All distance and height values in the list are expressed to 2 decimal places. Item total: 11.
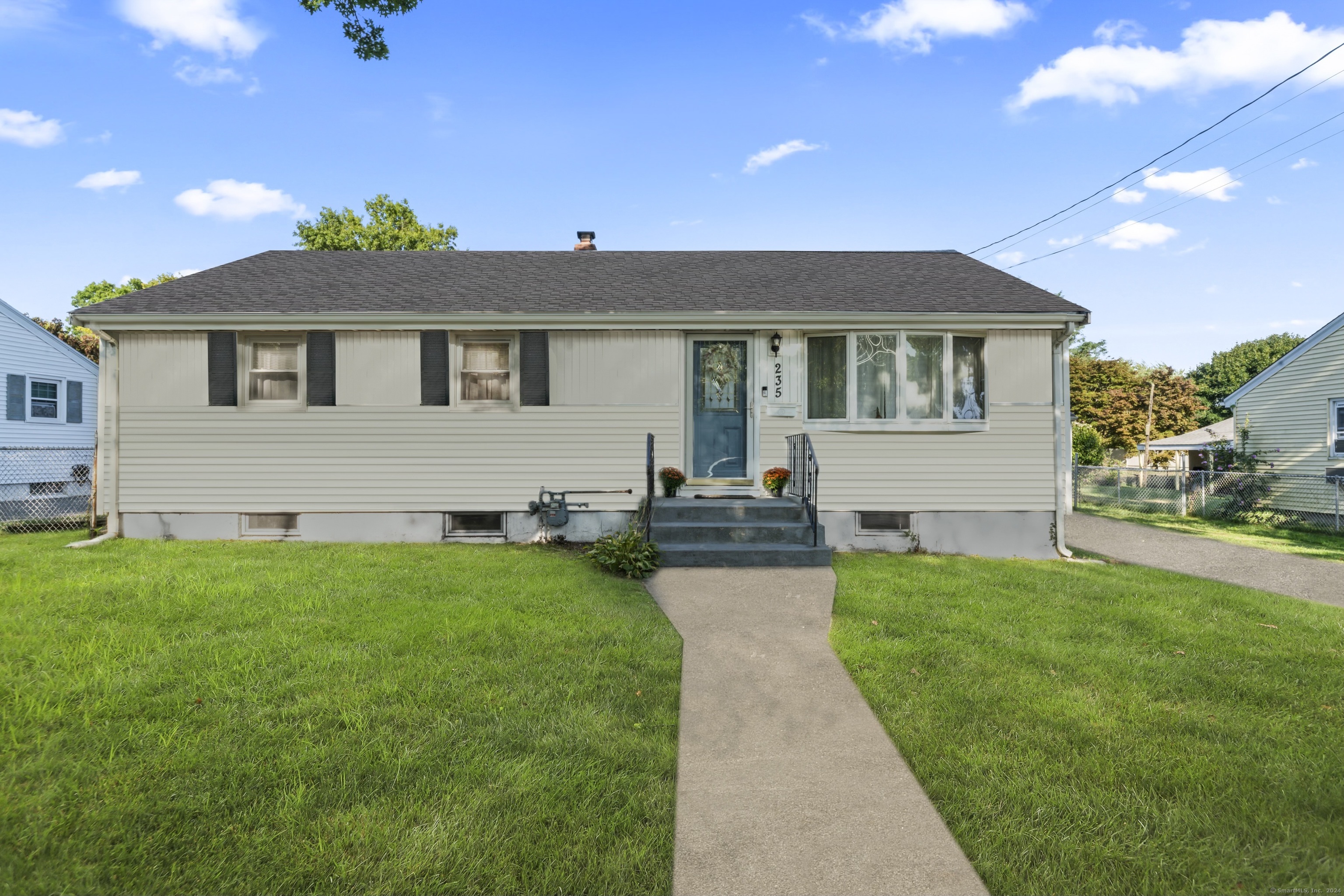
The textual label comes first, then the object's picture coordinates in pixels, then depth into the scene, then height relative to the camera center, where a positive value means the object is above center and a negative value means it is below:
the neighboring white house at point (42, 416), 15.58 +0.96
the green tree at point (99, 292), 32.50 +8.55
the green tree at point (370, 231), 24.53 +8.75
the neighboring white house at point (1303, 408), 14.90 +0.96
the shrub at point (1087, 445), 25.84 +0.08
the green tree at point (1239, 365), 42.66 +5.72
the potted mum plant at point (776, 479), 8.39 -0.42
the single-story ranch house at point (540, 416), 8.67 +0.46
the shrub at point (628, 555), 6.73 -1.19
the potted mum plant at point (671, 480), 8.48 -0.43
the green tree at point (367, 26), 7.07 +4.91
